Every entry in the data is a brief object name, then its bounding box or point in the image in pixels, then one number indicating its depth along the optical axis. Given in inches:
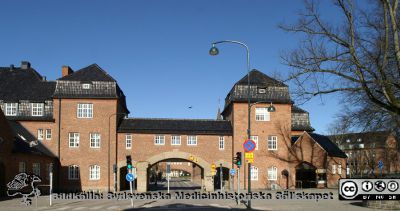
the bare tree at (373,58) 662.5
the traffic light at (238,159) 1141.1
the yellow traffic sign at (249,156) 991.6
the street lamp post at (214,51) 1023.0
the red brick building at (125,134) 1995.6
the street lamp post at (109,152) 1959.2
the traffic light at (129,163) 1146.8
